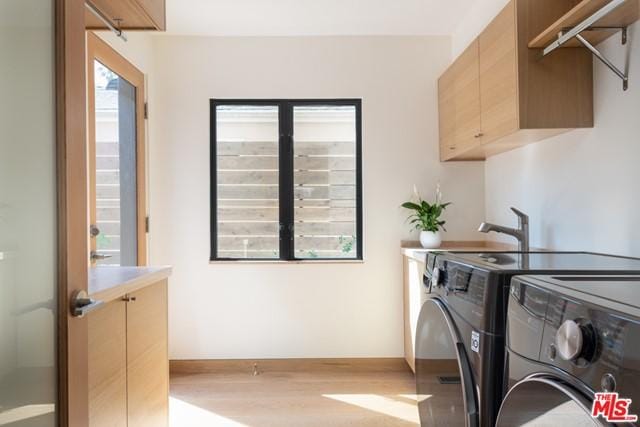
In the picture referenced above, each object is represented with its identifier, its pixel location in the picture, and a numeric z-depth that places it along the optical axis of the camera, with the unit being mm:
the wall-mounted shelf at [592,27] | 1317
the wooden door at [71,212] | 929
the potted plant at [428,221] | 2736
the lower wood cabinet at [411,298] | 2412
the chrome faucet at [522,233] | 1901
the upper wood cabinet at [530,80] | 1701
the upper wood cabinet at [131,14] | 1494
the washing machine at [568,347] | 555
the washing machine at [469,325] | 1004
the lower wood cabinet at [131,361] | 1164
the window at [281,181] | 2965
